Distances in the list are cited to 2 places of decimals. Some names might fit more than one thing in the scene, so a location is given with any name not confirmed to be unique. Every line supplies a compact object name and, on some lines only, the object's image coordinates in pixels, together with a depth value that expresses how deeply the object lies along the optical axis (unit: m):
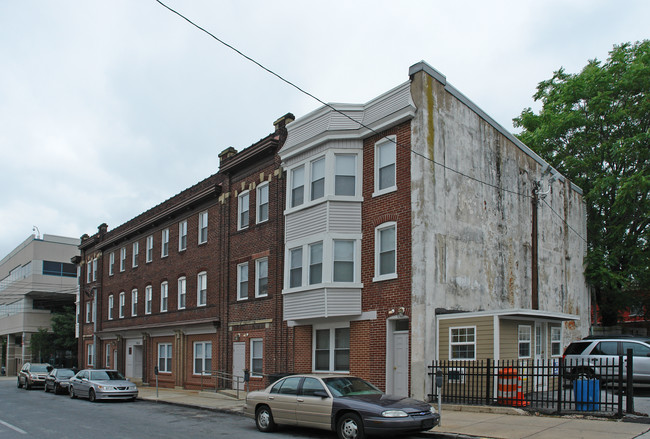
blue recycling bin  14.01
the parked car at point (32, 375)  35.63
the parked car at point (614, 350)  19.33
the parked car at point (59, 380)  30.16
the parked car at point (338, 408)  12.08
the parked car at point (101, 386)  24.72
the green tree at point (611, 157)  28.12
